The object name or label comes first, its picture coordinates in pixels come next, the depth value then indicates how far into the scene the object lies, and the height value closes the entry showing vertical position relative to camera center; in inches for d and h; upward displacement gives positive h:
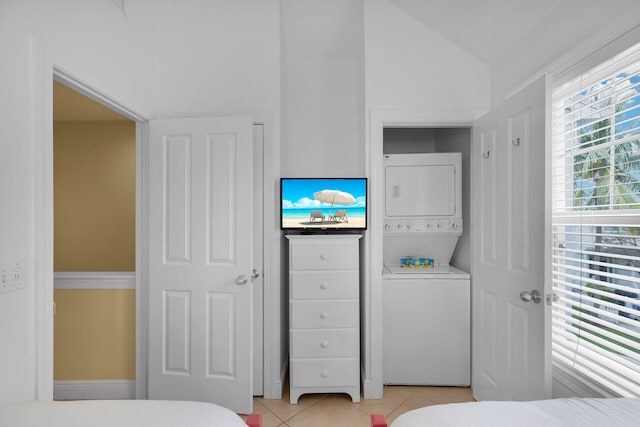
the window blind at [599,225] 53.8 -2.6
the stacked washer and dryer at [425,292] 94.0 -24.2
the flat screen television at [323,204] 92.0 +2.2
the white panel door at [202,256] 83.8 -11.9
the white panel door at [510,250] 63.2 -8.9
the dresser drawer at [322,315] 88.1 -28.9
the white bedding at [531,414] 33.8 -22.8
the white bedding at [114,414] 31.8 -21.6
